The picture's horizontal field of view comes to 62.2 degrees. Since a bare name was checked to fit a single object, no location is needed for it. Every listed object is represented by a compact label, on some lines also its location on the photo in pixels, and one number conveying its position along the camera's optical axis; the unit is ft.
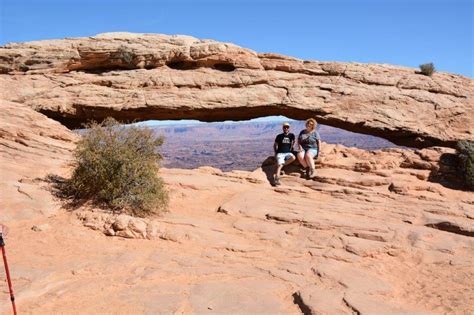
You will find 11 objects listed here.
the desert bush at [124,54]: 60.03
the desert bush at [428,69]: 63.10
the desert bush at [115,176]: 34.17
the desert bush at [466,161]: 46.46
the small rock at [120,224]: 30.96
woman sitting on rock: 46.06
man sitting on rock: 46.29
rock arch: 59.06
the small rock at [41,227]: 30.09
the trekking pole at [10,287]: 19.48
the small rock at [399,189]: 42.98
